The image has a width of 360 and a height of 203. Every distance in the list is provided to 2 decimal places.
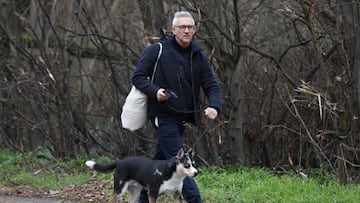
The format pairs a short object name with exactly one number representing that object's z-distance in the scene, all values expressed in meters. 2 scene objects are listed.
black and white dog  16.23
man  16.83
